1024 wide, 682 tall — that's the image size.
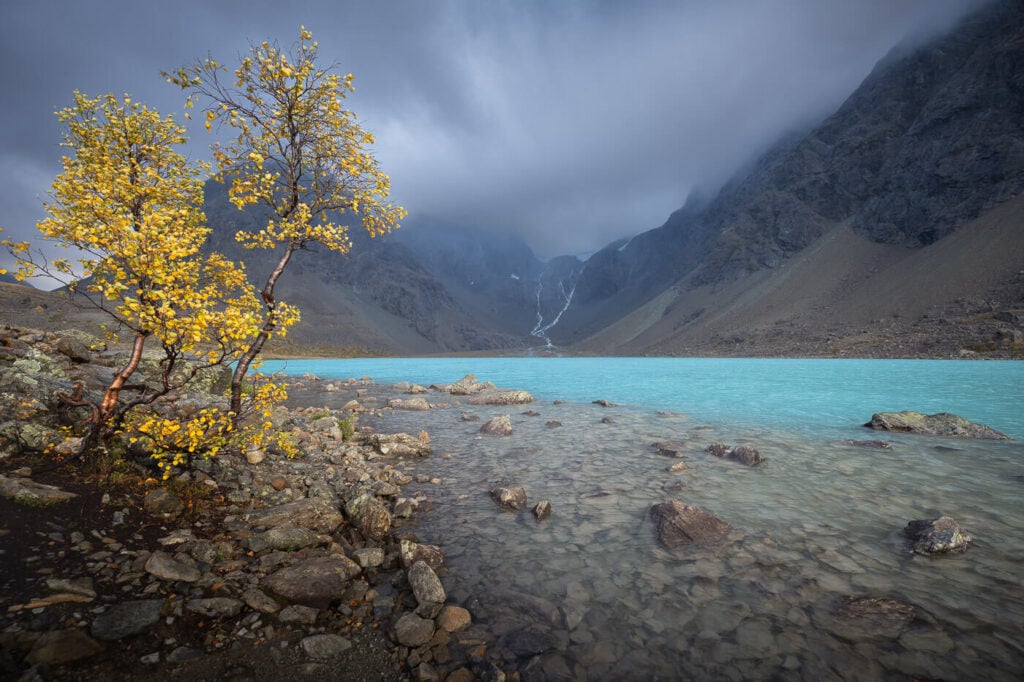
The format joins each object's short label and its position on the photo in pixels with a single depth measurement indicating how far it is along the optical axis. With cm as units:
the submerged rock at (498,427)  1825
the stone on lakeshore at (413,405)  2557
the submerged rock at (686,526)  800
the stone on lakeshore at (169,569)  533
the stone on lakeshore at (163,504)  675
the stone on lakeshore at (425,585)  596
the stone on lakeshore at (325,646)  477
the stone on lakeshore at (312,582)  559
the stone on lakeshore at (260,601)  526
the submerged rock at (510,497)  988
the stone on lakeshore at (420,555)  681
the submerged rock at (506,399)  2812
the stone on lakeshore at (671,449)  1428
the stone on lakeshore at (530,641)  524
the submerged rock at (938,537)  725
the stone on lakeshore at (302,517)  724
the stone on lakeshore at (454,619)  555
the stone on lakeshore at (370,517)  772
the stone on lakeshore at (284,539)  650
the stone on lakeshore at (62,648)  386
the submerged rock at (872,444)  1474
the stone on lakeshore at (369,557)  669
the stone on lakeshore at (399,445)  1408
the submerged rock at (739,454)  1322
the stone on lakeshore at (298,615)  520
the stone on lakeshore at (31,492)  604
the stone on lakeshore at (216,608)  499
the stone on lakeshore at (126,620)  436
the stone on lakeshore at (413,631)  516
